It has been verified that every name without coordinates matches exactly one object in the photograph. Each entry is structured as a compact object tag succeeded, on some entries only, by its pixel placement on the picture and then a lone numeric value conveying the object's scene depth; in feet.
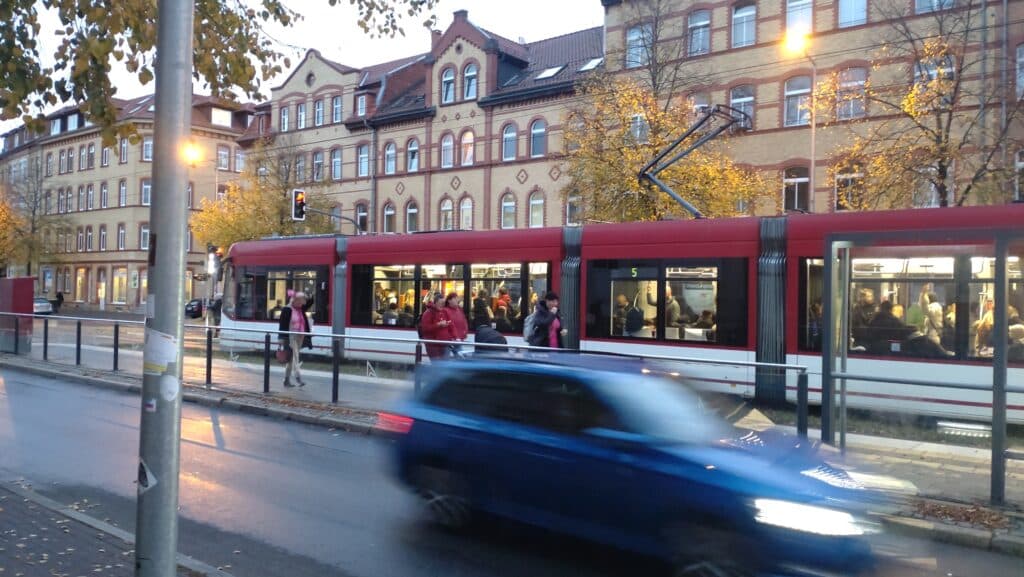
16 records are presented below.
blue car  15.52
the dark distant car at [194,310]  147.97
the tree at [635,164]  74.74
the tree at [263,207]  132.77
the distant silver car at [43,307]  181.16
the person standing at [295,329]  44.29
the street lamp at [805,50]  84.36
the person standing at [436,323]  41.47
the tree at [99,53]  20.52
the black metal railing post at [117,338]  56.18
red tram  27.58
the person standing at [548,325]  41.50
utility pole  11.85
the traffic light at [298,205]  98.68
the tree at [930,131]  60.44
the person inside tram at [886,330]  29.99
